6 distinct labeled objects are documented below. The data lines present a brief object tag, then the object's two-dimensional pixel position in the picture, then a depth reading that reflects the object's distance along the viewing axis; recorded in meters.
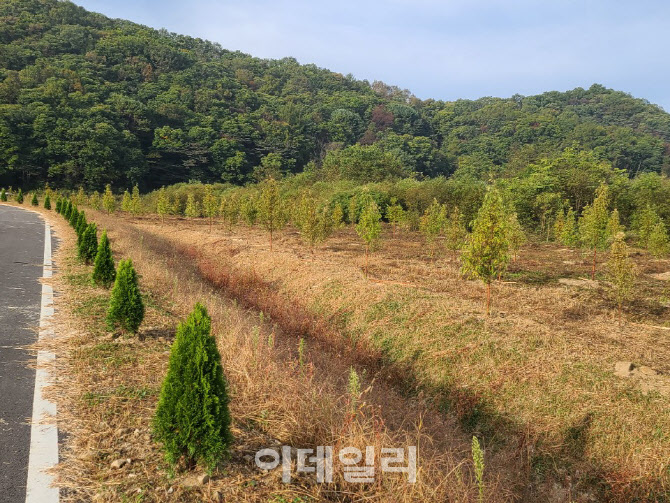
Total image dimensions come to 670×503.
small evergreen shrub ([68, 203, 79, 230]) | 19.98
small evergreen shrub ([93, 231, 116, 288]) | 8.95
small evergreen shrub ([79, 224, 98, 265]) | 11.45
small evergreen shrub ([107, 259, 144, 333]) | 6.24
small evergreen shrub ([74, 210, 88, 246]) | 13.59
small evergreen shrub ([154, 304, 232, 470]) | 3.38
